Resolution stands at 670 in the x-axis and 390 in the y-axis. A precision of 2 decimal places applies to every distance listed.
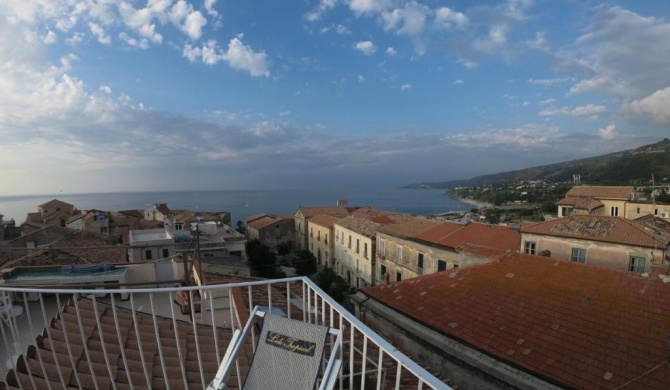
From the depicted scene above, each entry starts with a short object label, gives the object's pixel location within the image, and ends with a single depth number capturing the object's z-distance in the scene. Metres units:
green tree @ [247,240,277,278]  27.70
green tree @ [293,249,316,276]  29.31
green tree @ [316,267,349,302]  22.33
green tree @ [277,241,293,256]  38.66
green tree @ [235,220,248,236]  44.31
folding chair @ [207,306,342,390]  2.04
